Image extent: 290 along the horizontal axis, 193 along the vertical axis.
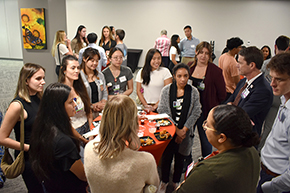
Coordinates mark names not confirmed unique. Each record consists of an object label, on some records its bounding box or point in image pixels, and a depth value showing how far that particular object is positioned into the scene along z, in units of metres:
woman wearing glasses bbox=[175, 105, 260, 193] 1.08
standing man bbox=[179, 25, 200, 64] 7.35
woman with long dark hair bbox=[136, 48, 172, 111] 3.23
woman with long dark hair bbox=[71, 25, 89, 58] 5.61
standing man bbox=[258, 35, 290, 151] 2.63
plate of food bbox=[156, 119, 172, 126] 2.45
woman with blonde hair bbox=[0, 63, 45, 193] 1.76
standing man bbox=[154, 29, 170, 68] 6.97
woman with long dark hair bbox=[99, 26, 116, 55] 5.98
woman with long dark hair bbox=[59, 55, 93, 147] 2.54
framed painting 5.31
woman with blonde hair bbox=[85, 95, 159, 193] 1.22
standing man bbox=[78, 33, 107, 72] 4.80
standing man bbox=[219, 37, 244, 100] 3.76
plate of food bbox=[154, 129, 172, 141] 2.16
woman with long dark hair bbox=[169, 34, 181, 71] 6.73
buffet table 2.08
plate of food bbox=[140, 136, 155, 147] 2.04
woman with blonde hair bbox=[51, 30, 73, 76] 4.78
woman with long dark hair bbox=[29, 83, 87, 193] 1.43
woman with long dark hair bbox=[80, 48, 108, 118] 2.99
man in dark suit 2.17
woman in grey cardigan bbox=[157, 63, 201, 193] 2.54
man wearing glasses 1.48
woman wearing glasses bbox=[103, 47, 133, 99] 3.32
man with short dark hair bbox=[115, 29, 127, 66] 5.50
